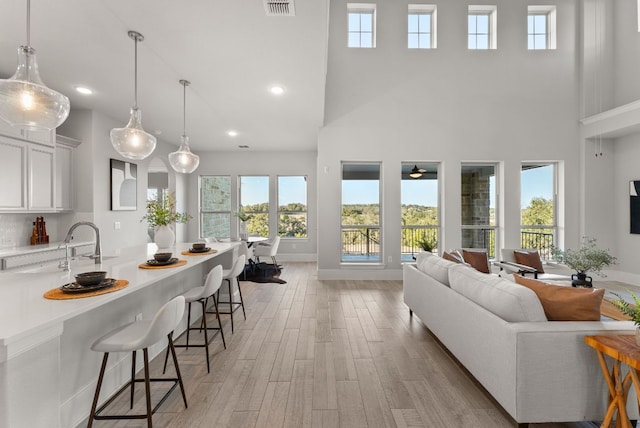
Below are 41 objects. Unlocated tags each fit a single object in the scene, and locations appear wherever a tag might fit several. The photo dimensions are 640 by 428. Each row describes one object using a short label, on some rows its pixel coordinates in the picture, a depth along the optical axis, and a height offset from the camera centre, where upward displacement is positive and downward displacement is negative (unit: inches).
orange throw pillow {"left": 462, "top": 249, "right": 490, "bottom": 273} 168.1 -26.1
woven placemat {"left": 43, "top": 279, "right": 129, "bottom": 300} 59.1 -16.6
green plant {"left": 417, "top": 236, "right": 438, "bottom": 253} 203.6 -21.2
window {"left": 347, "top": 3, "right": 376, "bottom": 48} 222.2 +140.2
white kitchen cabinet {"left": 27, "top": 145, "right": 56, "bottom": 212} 145.2 +18.2
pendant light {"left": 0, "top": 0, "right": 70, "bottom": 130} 70.1 +28.1
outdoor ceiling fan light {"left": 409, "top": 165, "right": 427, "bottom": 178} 222.2 +31.8
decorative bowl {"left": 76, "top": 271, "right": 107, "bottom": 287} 63.5 -14.1
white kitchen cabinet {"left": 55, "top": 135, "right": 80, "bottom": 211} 162.6 +22.8
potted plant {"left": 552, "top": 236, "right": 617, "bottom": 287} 137.1 -22.9
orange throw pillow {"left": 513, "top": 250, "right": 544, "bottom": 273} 185.0 -27.8
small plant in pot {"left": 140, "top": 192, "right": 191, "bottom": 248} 117.4 -4.4
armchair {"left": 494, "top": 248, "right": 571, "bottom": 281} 171.7 -28.7
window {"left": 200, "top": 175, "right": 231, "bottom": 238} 305.6 +9.9
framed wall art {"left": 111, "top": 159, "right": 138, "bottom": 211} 192.7 +18.9
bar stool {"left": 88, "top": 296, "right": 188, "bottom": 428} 64.1 -28.5
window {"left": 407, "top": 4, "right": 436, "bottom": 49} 224.7 +140.5
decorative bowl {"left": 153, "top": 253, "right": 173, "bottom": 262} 93.0 -13.7
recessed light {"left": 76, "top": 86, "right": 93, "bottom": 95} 144.2 +61.3
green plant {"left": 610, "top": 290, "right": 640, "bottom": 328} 57.4 -19.4
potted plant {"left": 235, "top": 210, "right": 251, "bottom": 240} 230.4 -14.1
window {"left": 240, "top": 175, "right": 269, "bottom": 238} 303.9 +12.1
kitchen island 45.4 -25.9
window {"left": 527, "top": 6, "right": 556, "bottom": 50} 229.6 +143.8
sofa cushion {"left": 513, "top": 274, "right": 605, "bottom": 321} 70.7 -21.3
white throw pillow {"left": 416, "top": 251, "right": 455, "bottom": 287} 113.7 -21.6
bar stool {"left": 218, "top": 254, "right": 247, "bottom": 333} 123.1 -23.6
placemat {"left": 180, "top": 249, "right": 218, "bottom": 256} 118.4 -16.1
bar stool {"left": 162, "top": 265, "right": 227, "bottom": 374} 98.5 -25.6
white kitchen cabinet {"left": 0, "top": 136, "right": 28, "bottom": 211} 132.3 +17.9
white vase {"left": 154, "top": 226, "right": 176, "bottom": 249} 118.3 -9.4
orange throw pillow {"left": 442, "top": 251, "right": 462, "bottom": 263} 144.4 -21.1
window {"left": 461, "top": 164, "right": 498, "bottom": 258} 229.6 +5.8
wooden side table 56.9 -31.6
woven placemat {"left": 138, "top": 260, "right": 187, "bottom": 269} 90.2 -16.3
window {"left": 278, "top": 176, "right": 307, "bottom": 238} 303.0 +8.0
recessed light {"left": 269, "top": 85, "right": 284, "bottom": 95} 146.7 +62.8
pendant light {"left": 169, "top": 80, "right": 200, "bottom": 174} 147.5 +27.5
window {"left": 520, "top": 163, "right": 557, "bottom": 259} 229.1 +6.6
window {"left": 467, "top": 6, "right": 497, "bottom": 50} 227.0 +141.9
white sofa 65.2 -33.1
